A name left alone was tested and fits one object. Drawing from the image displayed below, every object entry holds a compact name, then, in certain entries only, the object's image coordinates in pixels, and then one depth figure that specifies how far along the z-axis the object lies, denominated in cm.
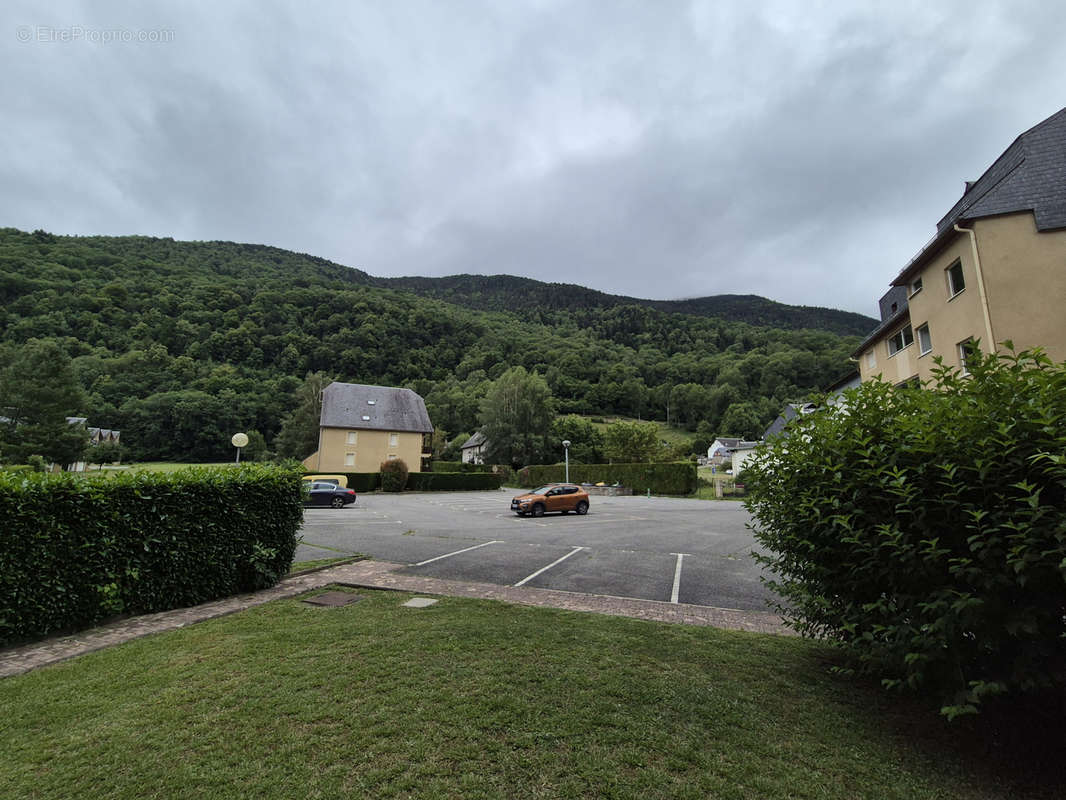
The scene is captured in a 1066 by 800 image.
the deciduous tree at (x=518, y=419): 6169
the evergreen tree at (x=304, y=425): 5281
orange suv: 2083
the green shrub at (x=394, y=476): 3788
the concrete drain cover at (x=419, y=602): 648
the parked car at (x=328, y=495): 2283
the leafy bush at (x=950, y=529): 254
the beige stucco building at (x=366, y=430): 4256
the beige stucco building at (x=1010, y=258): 1399
